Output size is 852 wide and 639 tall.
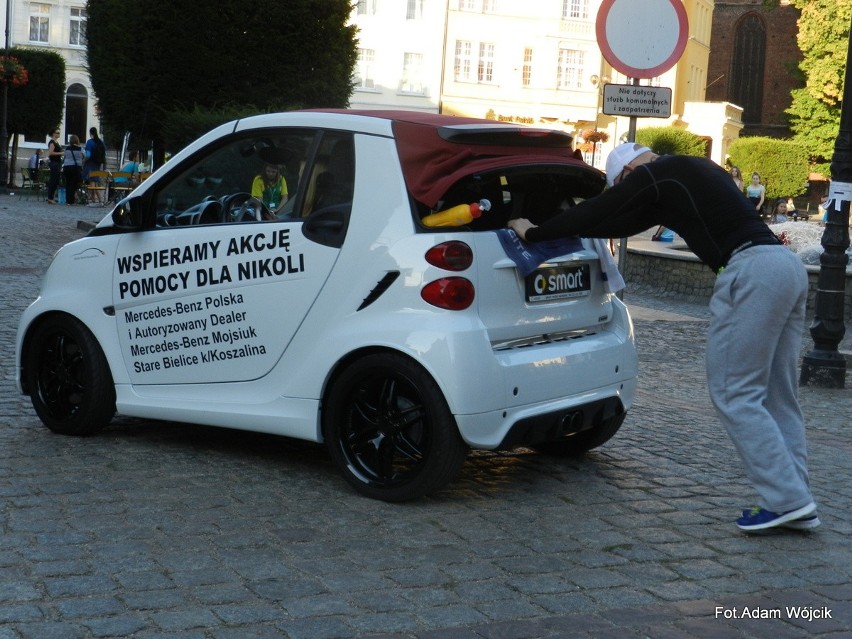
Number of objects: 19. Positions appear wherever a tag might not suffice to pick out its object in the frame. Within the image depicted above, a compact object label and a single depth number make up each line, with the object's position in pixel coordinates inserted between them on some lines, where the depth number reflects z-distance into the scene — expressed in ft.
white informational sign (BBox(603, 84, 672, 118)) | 32.30
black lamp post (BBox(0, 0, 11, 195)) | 131.44
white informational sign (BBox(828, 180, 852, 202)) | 36.17
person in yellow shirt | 21.13
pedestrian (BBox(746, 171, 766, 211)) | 109.35
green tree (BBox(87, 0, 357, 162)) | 74.84
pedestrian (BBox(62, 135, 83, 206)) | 110.11
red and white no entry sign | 31.30
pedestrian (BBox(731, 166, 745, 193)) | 109.46
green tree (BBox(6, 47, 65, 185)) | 145.59
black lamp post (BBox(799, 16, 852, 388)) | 36.42
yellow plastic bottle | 18.89
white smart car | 19.10
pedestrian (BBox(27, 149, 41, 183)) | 130.11
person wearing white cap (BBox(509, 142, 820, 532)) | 18.37
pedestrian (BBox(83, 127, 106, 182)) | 110.32
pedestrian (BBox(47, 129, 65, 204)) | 114.62
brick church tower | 275.80
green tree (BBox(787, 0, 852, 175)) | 217.97
